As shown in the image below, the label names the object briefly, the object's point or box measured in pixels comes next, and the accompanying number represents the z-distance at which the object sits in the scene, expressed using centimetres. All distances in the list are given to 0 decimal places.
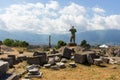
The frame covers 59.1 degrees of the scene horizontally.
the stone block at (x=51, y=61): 898
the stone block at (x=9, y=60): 876
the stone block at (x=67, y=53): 1015
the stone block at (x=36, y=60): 908
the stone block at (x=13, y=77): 468
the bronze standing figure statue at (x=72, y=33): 1572
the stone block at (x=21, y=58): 1014
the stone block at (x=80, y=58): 942
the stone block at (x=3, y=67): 476
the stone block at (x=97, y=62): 941
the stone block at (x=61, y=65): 857
